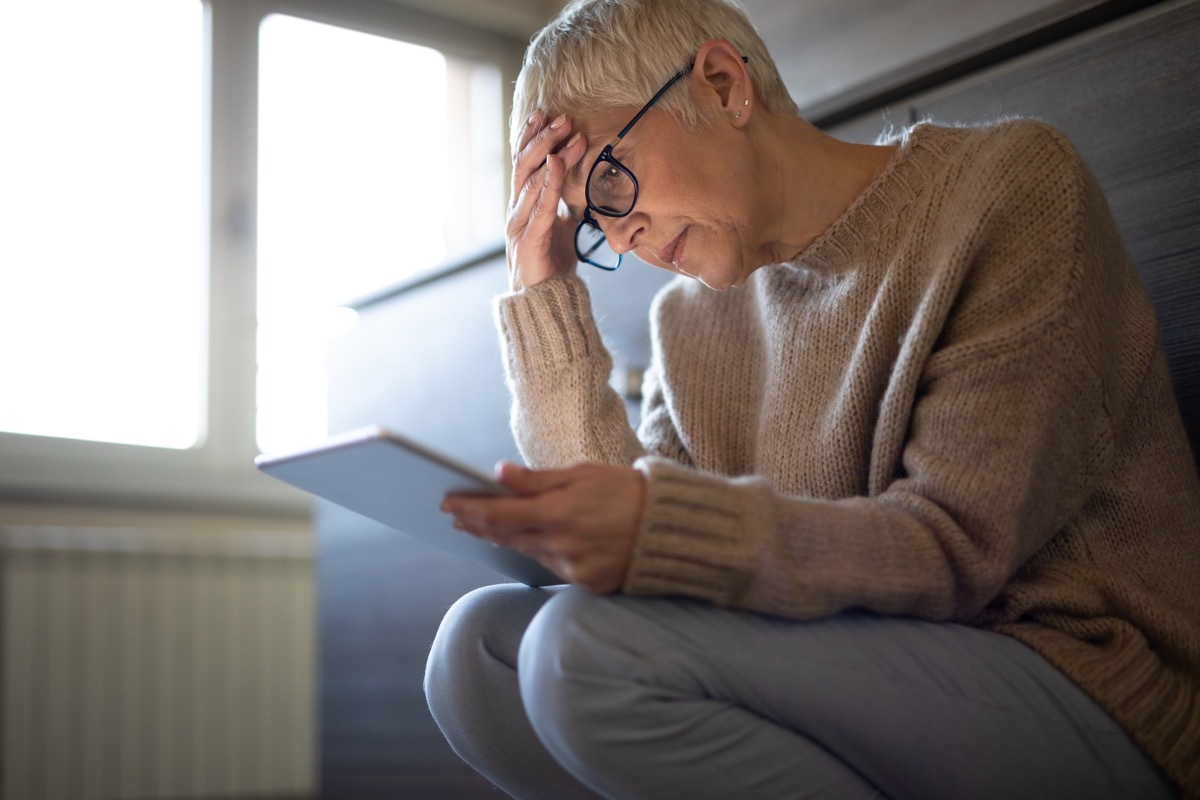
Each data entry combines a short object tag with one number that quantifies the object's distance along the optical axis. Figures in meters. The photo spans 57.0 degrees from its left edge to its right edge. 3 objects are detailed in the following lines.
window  2.21
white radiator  1.96
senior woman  0.67
